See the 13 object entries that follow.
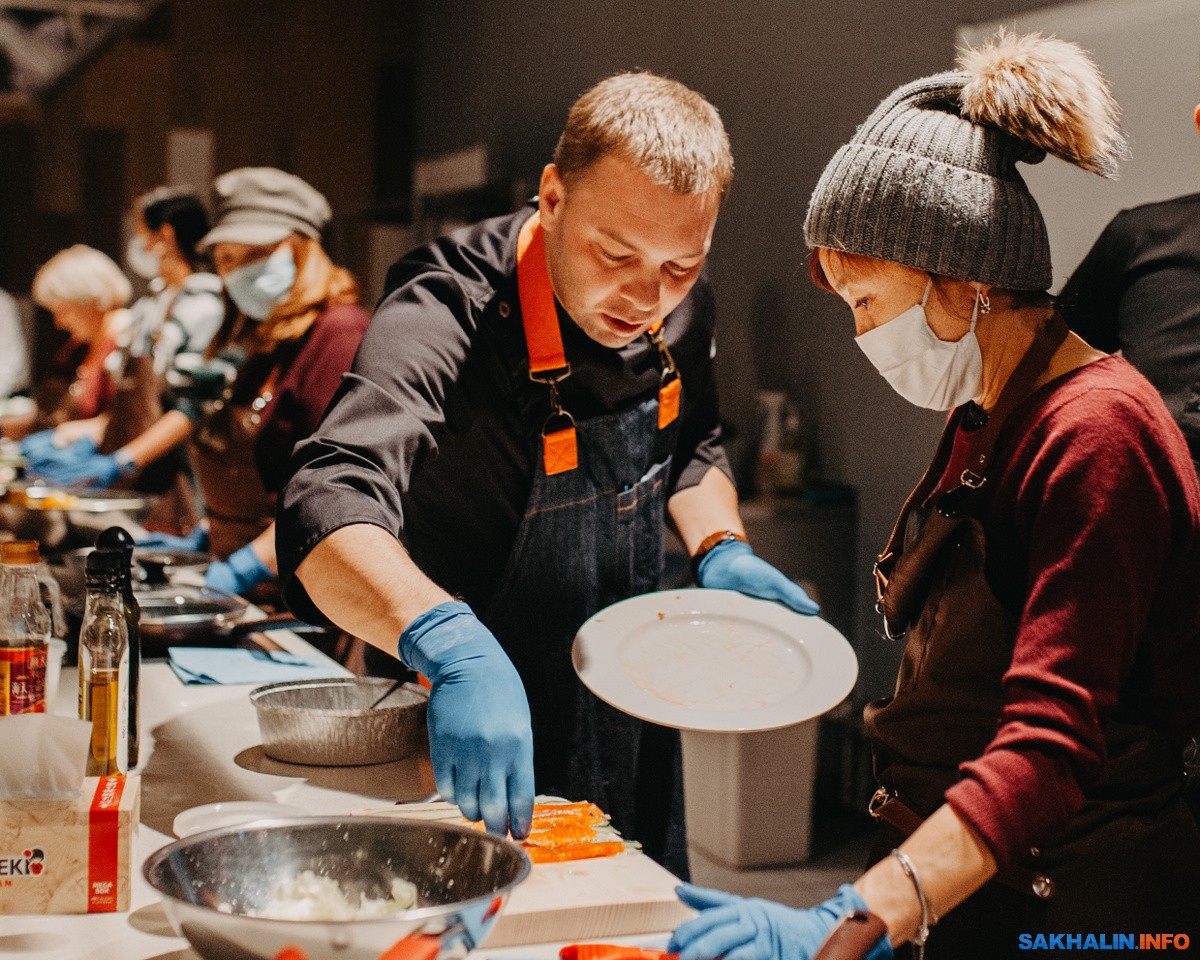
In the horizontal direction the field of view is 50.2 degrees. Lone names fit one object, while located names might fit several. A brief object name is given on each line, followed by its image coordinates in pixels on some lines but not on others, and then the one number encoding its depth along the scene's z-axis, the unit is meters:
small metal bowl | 1.60
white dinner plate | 1.54
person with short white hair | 5.79
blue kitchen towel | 2.03
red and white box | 1.20
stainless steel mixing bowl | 0.95
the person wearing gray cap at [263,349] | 2.86
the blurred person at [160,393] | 4.40
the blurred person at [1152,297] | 1.91
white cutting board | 1.17
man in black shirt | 1.61
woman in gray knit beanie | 1.09
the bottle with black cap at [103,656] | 1.48
